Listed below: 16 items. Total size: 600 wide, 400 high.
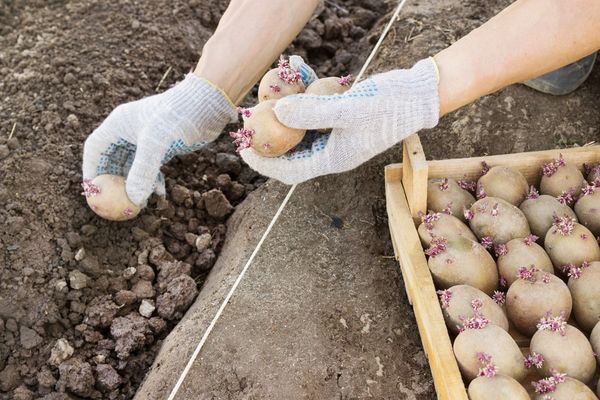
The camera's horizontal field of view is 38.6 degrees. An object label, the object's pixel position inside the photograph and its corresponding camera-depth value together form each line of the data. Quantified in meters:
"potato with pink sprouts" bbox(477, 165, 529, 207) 0.85
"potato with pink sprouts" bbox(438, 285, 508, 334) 0.76
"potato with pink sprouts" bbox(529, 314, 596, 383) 0.72
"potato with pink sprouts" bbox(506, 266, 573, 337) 0.75
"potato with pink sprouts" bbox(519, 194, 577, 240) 0.83
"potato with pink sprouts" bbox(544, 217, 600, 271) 0.79
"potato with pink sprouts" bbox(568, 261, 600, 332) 0.77
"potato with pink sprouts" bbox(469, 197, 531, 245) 0.82
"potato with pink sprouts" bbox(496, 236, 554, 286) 0.79
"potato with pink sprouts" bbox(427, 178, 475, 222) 0.85
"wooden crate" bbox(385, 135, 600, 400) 0.74
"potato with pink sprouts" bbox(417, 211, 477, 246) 0.81
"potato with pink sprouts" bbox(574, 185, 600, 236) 0.83
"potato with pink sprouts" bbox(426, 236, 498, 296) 0.79
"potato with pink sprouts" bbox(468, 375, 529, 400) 0.69
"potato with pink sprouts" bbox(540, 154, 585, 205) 0.85
